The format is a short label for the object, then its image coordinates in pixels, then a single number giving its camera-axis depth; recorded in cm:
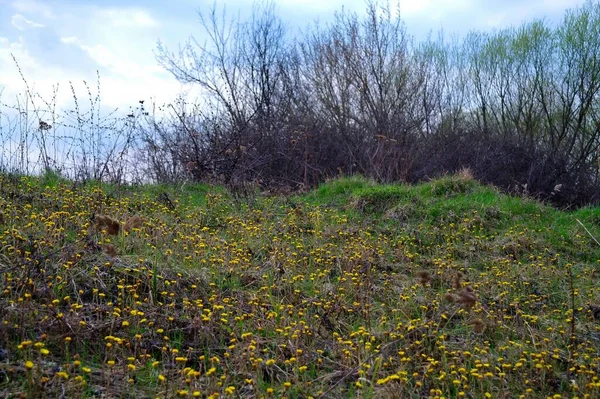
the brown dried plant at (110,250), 342
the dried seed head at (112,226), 322
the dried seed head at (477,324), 310
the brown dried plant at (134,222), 330
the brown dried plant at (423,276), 317
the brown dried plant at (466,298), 297
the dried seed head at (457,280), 318
